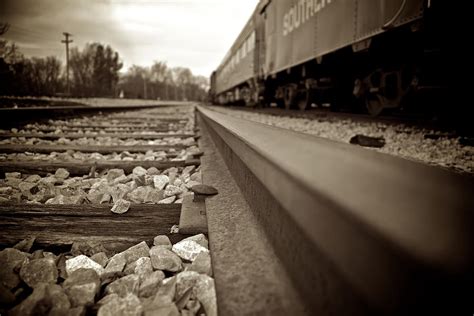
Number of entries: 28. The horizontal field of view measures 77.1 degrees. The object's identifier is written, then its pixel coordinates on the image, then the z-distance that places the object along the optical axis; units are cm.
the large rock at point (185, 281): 70
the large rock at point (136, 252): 86
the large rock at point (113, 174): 175
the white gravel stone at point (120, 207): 109
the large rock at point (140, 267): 80
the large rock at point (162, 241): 93
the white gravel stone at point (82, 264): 81
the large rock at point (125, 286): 73
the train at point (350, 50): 321
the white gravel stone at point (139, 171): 179
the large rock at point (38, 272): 73
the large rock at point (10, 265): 71
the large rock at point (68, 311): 60
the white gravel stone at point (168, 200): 135
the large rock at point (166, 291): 64
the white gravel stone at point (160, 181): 158
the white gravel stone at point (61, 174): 175
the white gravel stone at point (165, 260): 81
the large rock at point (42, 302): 59
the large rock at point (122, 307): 61
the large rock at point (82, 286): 66
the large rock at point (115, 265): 79
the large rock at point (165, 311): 60
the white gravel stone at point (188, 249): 84
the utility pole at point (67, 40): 4483
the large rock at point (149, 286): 72
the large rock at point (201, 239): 90
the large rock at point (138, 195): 139
